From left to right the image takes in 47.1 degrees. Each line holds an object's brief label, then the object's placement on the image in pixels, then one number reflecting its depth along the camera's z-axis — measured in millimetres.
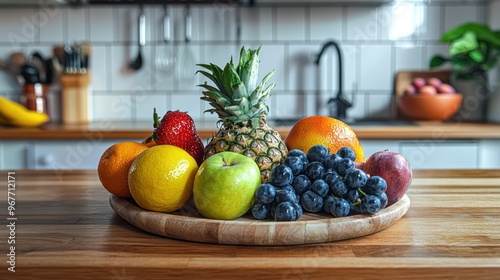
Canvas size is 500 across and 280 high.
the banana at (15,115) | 2422
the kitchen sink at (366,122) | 2473
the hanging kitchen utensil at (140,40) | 2748
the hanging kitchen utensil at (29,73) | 2695
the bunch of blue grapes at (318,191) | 792
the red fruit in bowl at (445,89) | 2611
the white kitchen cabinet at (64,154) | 2283
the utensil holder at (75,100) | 2699
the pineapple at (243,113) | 942
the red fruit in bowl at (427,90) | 2591
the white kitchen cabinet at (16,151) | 2291
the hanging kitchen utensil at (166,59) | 2811
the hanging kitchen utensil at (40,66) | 2758
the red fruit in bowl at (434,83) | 2637
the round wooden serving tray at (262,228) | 751
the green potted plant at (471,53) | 2498
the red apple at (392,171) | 877
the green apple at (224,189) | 789
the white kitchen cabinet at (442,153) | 2254
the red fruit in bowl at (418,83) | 2625
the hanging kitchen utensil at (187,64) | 2805
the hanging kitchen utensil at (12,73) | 2754
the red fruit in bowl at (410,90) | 2623
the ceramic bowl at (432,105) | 2572
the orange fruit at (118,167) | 940
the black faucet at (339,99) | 2617
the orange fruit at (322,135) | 1015
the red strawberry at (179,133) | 983
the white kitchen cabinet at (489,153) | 2256
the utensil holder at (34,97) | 2682
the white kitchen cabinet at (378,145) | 2248
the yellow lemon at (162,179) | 836
